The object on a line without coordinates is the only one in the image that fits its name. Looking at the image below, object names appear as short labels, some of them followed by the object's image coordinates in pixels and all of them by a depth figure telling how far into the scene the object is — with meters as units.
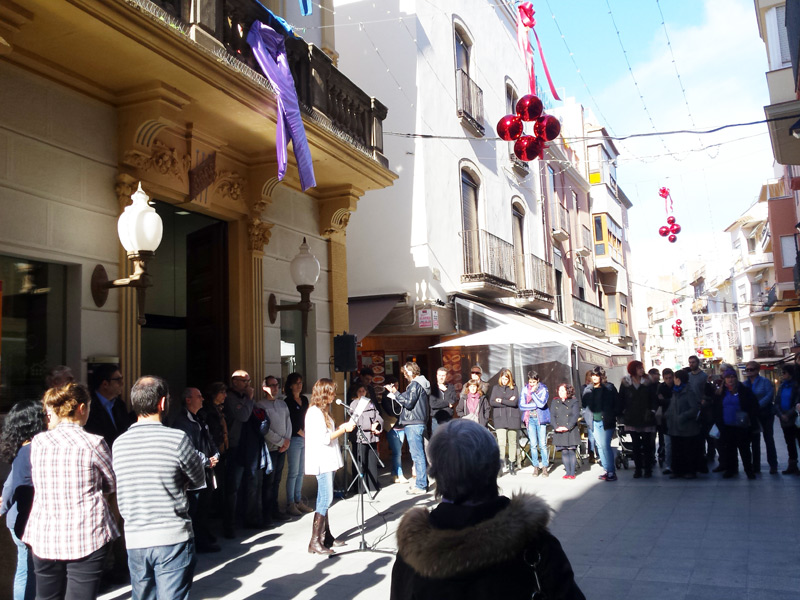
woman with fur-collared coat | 2.17
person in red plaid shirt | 3.71
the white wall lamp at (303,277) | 9.46
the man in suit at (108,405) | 5.87
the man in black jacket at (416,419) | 10.13
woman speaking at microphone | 6.46
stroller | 11.90
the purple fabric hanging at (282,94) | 7.68
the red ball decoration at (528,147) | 9.68
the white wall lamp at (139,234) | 6.39
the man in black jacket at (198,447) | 6.51
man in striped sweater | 3.70
